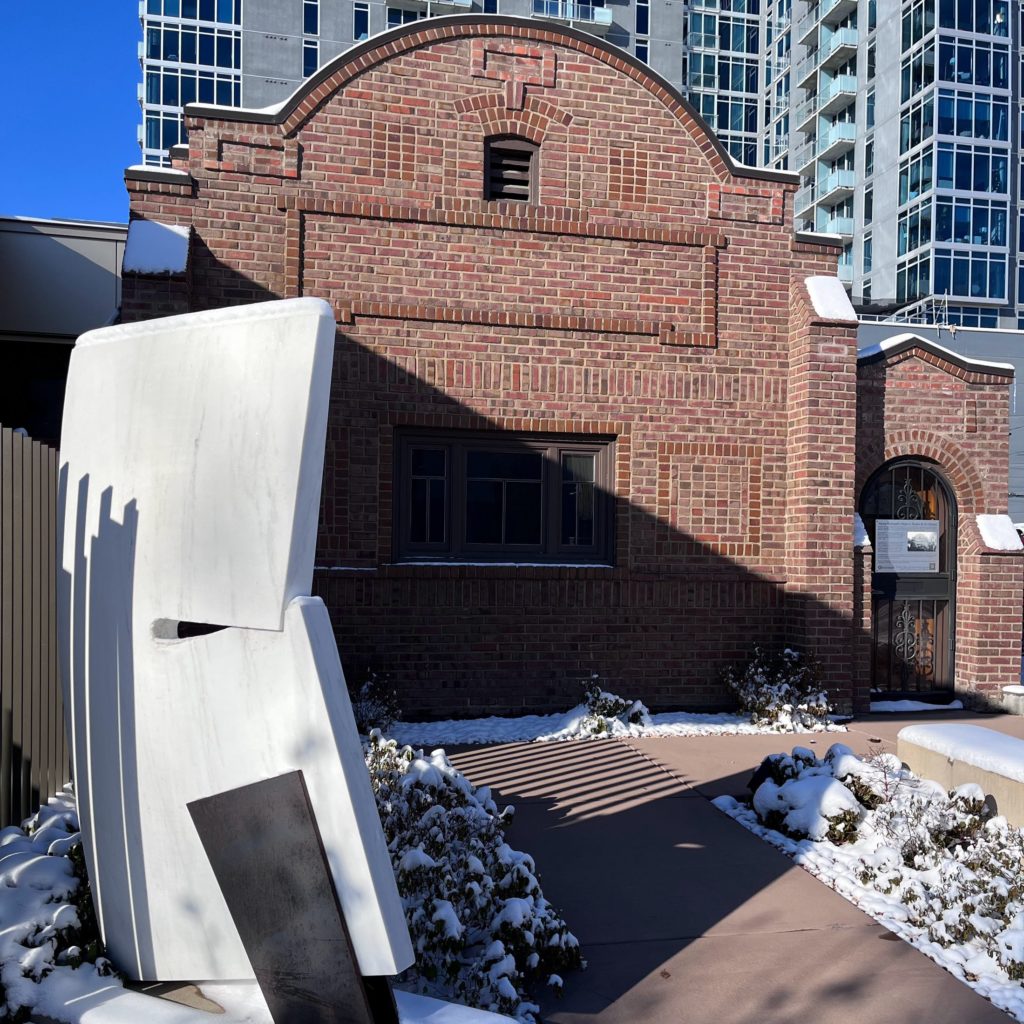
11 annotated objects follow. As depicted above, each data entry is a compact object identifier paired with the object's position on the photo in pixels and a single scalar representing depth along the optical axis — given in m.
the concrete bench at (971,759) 5.48
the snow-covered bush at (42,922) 3.13
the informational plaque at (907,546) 10.03
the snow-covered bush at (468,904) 3.53
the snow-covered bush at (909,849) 4.03
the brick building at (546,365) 8.55
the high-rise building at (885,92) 41.50
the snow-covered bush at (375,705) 7.96
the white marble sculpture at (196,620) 2.79
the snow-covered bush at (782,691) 8.85
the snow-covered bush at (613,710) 8.60
